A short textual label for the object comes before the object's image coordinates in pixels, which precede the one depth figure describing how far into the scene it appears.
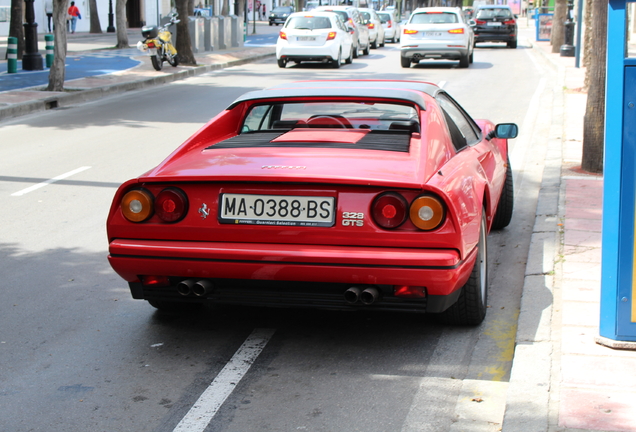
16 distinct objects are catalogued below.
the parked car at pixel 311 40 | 25.81
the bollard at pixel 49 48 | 22.77
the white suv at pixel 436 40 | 24.89
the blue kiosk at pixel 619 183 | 3.89
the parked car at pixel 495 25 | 35.50
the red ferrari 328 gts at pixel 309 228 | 3.99
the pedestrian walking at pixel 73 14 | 47.31
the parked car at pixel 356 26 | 29.79
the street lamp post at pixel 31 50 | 22.38
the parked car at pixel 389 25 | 42.44
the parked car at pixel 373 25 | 36.19
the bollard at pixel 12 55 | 21.72
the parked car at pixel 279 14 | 72.31
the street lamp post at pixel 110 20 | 50.84
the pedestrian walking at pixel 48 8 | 45.58
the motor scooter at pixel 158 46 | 23.12
